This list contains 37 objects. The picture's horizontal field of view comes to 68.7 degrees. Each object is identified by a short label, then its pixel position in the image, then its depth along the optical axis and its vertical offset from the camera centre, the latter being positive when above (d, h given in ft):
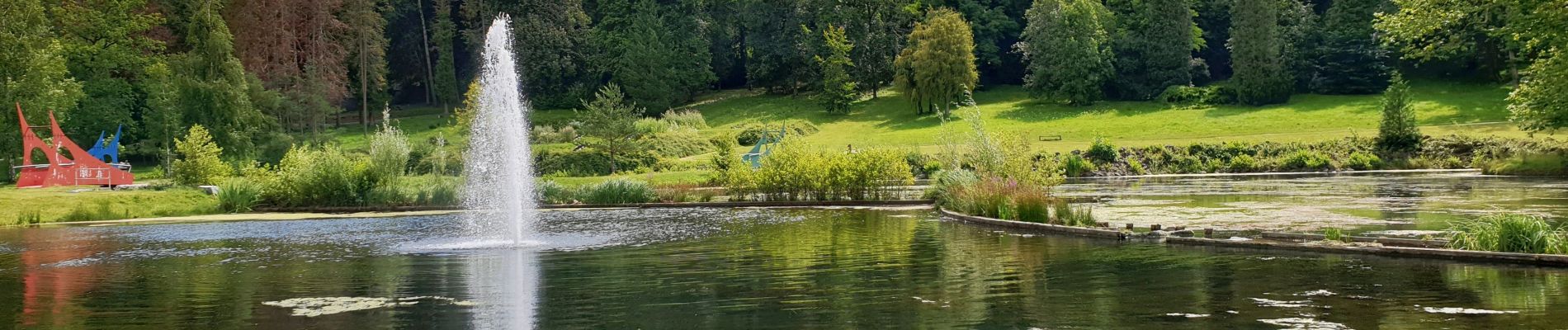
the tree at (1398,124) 145.75 +3.65
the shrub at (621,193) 113.50 -1.01
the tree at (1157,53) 217.36 +20.93
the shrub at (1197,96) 204.33 +11.62
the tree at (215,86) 161.99 +16.02
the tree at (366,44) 217.36 +29.69
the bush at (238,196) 112.16 +0.14
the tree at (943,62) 210.18 +20.00
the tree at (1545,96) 89.10 +4.17
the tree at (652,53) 240.94 +28.06
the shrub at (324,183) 114.32 +1.14
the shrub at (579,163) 157.28 +3.00
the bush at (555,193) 115.65 -0.81
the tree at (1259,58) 197.88 +17.42
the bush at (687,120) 212.84 +11.43
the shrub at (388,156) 115.03 +3.67
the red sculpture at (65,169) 123.44 +3.79
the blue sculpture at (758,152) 139.23 +3.21
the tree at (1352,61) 202.69 +16.59
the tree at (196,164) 124.67 +3.84
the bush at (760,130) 193.57 +8.17
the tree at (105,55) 184.34 +24.20
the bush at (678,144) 173.88 +5.67
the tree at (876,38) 241.14 +28.44
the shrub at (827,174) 107.14 +0.07
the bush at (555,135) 188.14 +8.22
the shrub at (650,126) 185.41 +9.25
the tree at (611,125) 158.10 +8.04
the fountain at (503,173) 86.74 +1.47
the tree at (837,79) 225.15 +18.66
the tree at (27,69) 147.74 +17.74
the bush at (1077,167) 149.18 -0.27
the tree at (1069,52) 213.87 +21.49
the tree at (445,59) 250.57 +29.42
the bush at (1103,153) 153.69 +1.49
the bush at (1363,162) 145.07 -0.99
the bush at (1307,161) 147.02 -0.65
